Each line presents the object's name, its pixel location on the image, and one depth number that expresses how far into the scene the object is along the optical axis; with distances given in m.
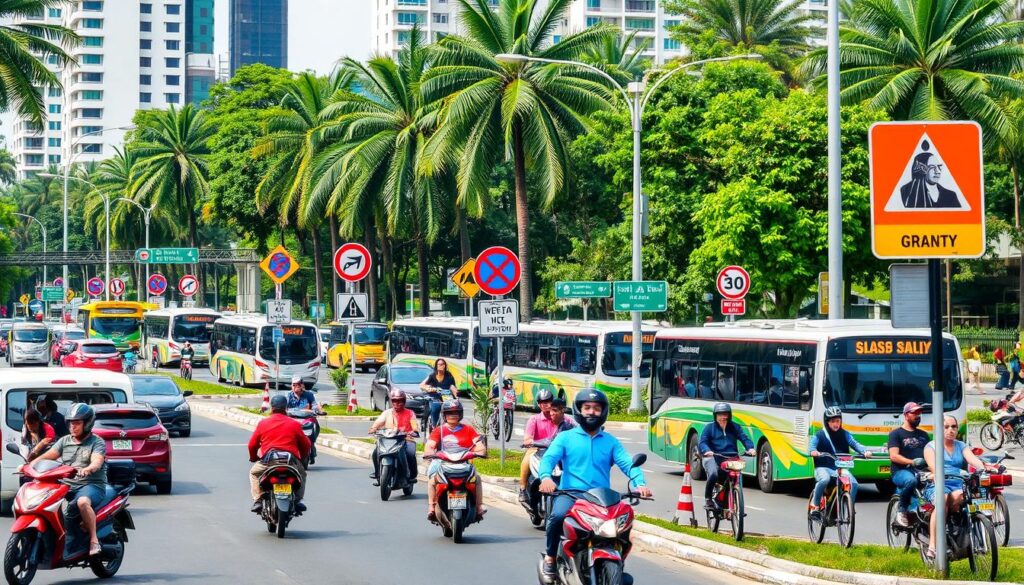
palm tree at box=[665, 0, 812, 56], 62.34
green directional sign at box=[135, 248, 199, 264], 75.81
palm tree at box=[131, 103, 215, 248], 90.25
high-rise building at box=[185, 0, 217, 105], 186.88
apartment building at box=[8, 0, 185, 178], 165.88
